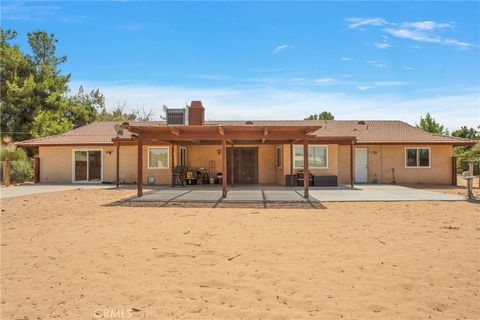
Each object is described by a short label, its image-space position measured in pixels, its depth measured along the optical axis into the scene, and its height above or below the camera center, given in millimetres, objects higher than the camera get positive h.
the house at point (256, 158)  18828 +191
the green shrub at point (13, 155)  21748 +509
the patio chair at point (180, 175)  18359 -634
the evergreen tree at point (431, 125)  34344 +3264
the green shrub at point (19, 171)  20500 -411
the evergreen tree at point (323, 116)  54375 +6674
